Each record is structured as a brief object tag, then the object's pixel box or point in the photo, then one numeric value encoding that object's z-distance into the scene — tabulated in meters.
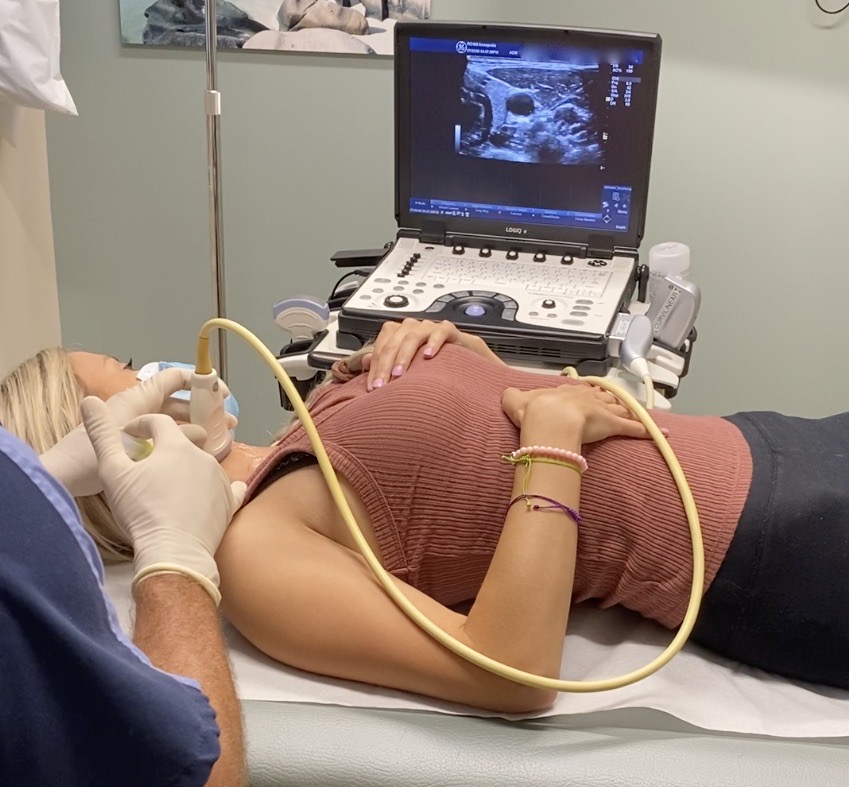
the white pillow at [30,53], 1.76
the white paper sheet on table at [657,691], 1.09
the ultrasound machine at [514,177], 1.71
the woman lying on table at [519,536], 1.06
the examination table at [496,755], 0.96
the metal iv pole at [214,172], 1.81
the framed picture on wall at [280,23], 2.37
